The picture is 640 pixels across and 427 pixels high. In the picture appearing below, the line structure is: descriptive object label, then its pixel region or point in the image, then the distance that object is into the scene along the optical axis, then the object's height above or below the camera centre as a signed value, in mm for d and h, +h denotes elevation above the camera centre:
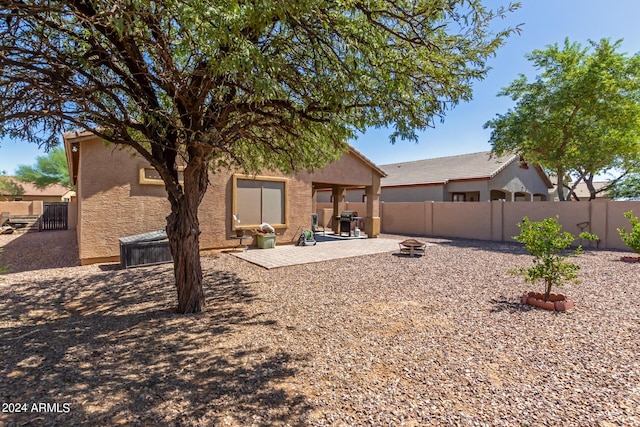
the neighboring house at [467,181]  21203 +2394
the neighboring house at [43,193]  33969 +1791
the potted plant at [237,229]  11261 -701
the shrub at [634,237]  9531 -750
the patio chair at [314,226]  16269 -803
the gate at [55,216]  20016 -524
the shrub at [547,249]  5371 -654
